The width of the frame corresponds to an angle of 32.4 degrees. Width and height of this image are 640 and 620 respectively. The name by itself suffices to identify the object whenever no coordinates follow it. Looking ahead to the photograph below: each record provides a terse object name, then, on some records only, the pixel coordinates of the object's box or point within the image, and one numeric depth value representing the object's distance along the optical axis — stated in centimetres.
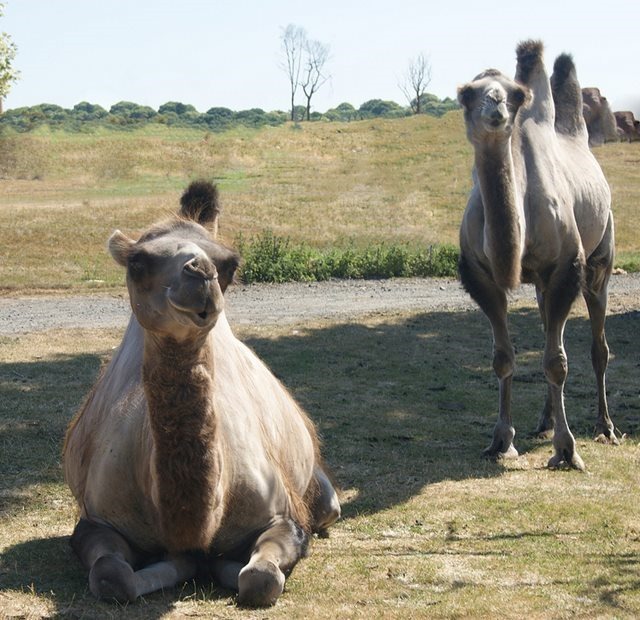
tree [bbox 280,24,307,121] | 8819
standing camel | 692
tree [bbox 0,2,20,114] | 2709
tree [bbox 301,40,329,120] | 8844
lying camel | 397
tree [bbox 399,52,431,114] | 8748
